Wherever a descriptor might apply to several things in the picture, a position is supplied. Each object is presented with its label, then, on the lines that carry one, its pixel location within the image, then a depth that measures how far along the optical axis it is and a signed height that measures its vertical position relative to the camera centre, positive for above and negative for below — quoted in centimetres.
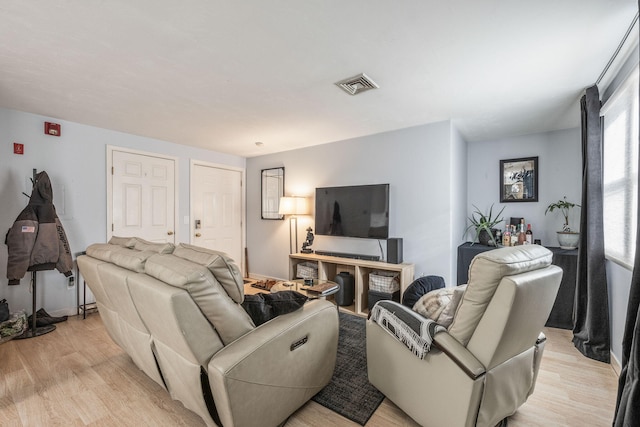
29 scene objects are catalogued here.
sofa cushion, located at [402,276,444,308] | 196 -54
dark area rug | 175 -121
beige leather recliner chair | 128 -65
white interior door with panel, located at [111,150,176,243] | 375 +21
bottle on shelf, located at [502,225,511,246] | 370 -32
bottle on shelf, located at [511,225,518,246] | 366 -32
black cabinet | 301 -84
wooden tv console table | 329 -75
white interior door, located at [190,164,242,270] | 460 +5
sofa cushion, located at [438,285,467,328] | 155 -54
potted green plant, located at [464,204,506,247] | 377 -16
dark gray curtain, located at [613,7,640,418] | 109 -64
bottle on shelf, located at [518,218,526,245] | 360 -30
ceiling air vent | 225 +106
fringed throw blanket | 143 -61
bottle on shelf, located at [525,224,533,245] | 358 -31
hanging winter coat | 275 -28
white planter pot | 325 -29
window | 194 +33
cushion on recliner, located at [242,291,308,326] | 161 -53
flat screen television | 366 +2
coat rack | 279 -119
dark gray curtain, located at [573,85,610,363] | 233 -32
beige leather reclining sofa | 128 -64
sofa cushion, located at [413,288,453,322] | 164 -54
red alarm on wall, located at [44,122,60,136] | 319 +93
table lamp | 428 +10
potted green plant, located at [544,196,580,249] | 327 -19
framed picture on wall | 383 +47
